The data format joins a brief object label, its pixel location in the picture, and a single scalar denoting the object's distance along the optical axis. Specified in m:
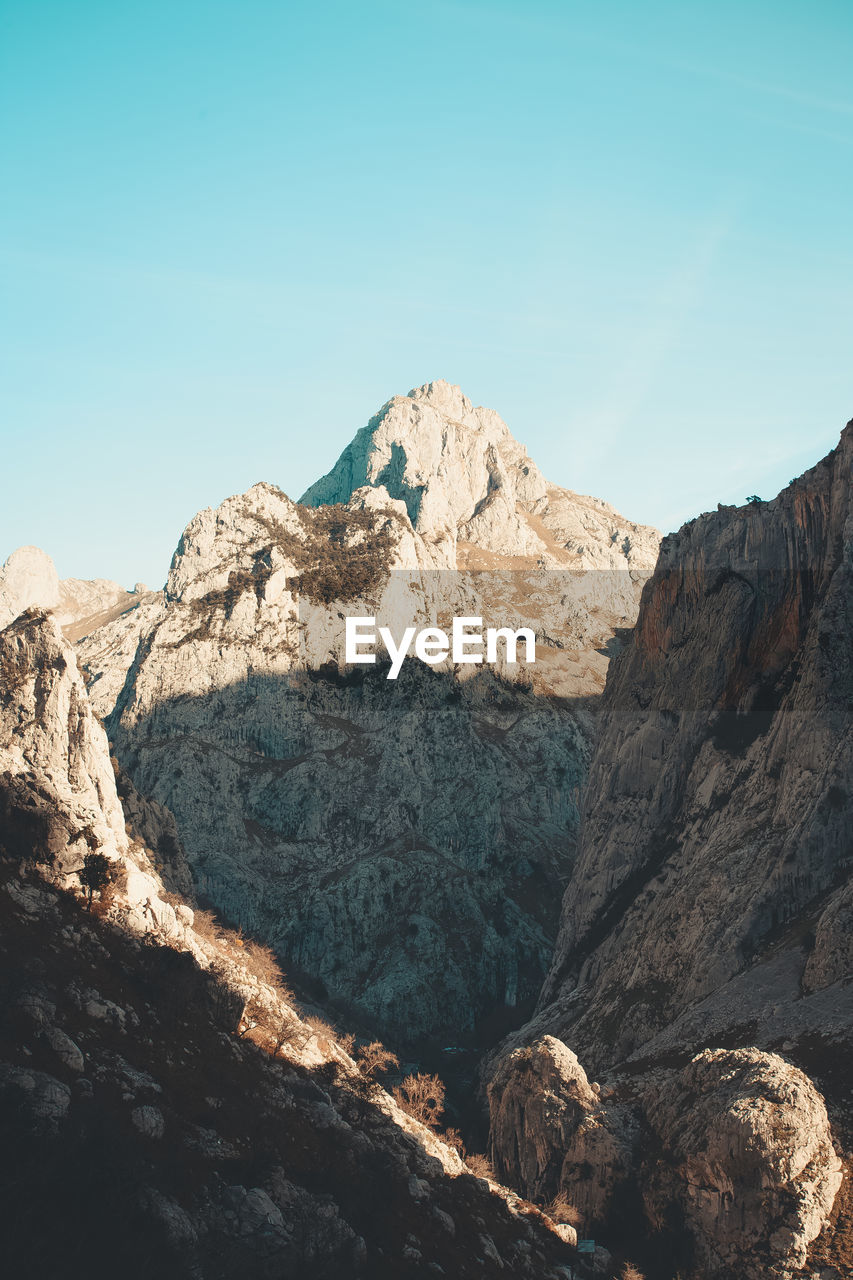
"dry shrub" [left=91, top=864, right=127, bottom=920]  49.52
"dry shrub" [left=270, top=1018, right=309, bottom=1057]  51.80
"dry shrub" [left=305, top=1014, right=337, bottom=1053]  61.38
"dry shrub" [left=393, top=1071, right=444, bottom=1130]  73.19
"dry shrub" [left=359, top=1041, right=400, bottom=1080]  69.30
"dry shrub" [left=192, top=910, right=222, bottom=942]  79.69
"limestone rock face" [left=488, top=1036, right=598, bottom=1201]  58.12
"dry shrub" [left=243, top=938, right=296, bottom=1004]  89.44
